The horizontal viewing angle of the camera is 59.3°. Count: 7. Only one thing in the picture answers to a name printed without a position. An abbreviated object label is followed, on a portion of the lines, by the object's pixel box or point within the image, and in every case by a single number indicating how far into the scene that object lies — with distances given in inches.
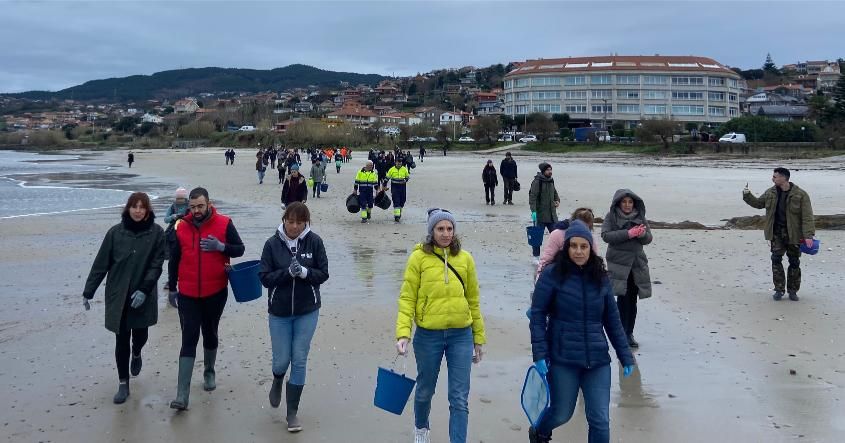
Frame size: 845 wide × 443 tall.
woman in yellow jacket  185.6
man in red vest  221.9
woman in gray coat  259.6
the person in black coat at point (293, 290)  204.5
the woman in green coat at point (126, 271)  227.6
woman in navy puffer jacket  171.9
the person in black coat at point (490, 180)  852.0
